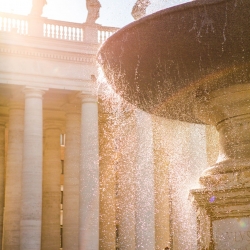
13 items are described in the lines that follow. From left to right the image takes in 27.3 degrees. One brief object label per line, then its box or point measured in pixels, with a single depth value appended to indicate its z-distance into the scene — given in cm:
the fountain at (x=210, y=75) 726
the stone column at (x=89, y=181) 2847
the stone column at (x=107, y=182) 3484
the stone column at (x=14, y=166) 3002
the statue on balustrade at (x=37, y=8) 3019
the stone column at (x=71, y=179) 3062
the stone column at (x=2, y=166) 3290
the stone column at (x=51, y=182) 3375
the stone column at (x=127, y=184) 3116
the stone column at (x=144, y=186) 2886
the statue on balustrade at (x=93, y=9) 3146
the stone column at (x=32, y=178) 2719
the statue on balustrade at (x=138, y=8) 2462
